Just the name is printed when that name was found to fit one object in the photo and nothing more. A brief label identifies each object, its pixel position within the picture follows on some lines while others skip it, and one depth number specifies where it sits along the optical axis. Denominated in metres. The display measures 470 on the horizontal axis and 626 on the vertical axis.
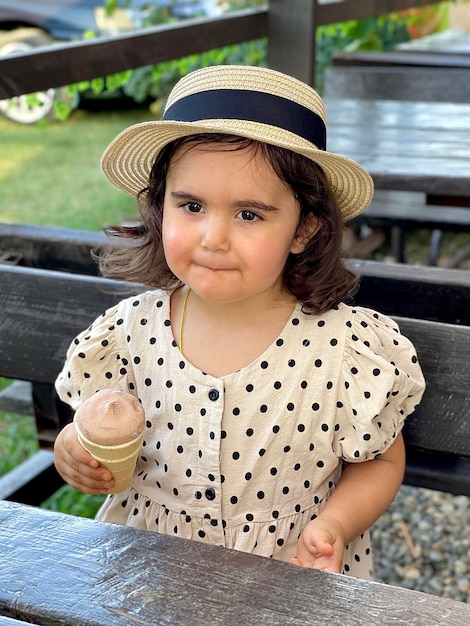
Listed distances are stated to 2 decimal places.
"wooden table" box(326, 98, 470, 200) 2.86
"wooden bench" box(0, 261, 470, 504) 1.65
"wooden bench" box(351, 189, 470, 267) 3.99
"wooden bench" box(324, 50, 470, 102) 4.27
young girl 1.46
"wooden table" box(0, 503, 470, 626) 0.93
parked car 9.32
